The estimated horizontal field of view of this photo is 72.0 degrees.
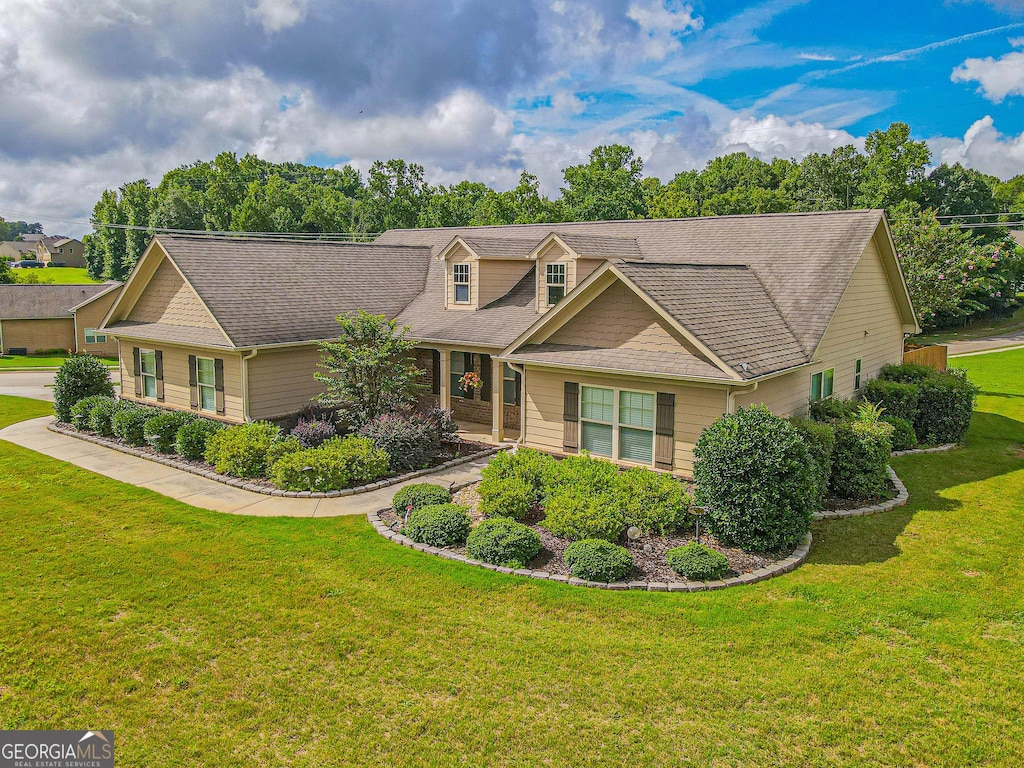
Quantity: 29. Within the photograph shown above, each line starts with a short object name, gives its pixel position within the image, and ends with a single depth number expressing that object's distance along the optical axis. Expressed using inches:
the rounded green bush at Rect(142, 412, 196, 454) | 709.9
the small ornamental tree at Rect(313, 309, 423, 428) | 706.8
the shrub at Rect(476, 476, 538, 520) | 508.4
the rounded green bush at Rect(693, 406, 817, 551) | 458.0
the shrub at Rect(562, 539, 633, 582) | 416.5
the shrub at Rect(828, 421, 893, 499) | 566.9
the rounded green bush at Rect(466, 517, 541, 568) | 442.0
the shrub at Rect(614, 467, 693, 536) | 486.0
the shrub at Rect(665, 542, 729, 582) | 418.9
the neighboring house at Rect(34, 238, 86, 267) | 5260.8
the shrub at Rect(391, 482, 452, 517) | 523.8
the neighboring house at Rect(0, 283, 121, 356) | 1722.4
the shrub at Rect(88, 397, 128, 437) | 789.2
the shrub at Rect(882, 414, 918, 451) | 714.2
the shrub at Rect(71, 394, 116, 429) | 819.4
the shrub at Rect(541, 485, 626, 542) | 464.4
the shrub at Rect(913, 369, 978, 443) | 770.2
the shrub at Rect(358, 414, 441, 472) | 650.8
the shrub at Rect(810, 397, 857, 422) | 631.8
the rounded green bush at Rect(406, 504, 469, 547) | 471.7
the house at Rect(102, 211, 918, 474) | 572.7
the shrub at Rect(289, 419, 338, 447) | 670.5
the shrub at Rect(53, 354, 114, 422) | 868.6
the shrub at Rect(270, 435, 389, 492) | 594.9
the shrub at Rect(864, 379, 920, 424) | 751.1
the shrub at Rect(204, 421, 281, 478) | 631.2
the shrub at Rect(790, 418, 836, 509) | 528.7
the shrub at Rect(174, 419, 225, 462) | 680.4
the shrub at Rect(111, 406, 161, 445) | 742.5
